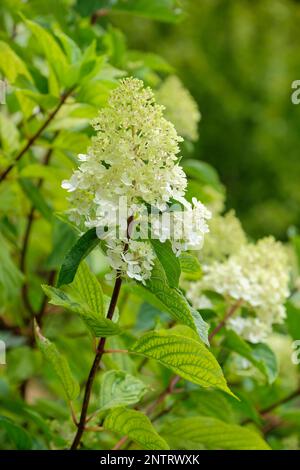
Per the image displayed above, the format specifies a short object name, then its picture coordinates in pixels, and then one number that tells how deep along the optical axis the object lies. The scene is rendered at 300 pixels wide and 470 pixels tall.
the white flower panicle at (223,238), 1.46
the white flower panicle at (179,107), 1.60
